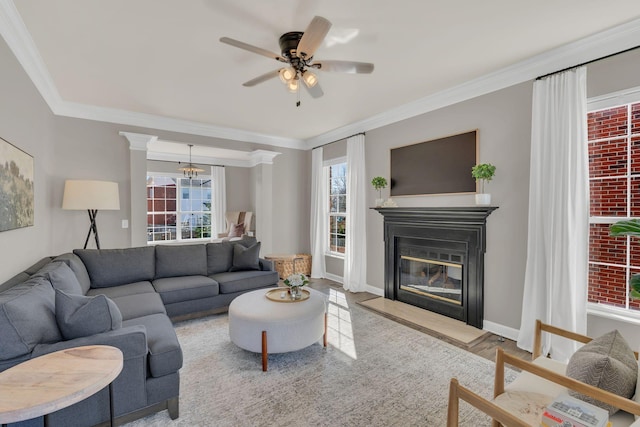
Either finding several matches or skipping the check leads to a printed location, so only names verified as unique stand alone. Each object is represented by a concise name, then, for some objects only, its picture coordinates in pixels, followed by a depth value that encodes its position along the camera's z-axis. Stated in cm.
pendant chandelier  644
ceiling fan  208
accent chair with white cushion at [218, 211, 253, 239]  716
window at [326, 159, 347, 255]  542
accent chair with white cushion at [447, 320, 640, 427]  117
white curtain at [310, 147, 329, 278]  567
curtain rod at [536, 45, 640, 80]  232
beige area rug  192
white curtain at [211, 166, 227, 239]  771
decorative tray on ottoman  290
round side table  110
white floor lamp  351
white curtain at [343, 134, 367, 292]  477
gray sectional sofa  157
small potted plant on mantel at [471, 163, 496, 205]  306
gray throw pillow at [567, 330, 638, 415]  120
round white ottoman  247
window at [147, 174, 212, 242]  718
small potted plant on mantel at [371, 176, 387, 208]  428
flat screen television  344
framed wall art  217
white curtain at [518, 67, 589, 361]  252
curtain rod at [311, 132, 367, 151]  476
